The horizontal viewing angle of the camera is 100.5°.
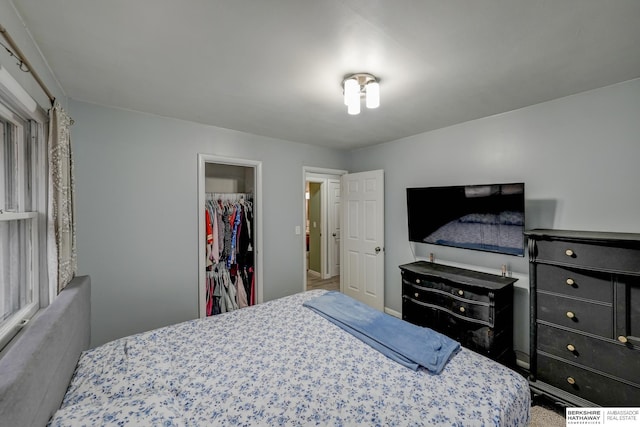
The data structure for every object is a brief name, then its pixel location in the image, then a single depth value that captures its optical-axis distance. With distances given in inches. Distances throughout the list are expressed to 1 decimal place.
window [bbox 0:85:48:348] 50.3
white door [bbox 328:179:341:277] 214.1
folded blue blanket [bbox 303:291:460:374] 59.2
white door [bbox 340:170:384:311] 142.1
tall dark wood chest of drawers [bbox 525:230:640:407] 65.5
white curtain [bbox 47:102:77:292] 60.4
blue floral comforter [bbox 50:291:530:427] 43.8
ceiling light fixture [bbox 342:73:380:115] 68.7
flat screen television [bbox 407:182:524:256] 91.9
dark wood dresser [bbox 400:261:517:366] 90.5
